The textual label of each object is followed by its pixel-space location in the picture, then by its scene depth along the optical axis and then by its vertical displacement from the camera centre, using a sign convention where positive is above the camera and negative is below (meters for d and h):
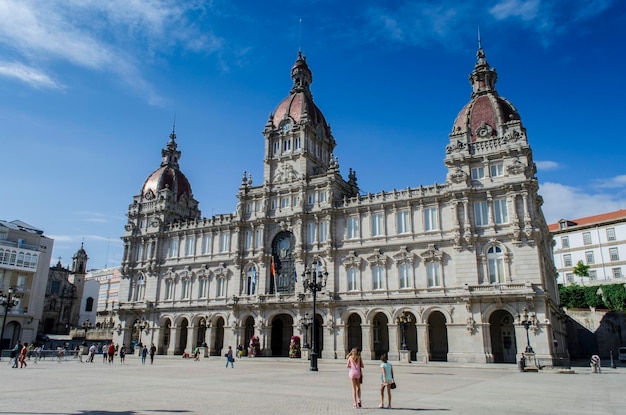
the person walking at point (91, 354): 41.91 -1.92
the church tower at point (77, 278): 99.69 +11.24
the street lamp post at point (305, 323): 49.34 +1.23
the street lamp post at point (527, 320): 37.65 +1.45
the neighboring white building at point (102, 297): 98.50 +7.81
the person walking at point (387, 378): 14.74 -1.28
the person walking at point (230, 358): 36.04 -1.80
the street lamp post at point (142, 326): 63.54 +0.86
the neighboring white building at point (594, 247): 72.12 +14.37
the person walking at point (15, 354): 32.48 -1.62
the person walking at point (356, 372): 15.11 -1.17
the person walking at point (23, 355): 32.44 -1.63
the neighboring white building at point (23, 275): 65.06 +7.62
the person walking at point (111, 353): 40.97 -1.76
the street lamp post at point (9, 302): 41.02 +2.49
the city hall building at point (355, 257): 43.66 +8.39
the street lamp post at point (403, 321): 43.19 +1.39
